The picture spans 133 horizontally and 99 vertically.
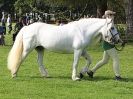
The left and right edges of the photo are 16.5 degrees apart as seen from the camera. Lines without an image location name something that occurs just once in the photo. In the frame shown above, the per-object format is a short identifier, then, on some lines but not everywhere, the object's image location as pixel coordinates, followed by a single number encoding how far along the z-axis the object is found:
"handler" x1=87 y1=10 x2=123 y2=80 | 13.23
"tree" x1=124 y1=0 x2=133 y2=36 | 34.09
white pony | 13.20
